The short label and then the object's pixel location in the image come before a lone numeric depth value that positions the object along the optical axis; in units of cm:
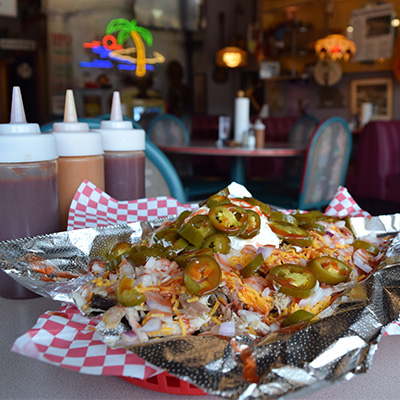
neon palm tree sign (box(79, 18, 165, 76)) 905
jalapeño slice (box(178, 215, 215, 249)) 69
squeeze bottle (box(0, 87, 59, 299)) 76
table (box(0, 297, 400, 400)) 55
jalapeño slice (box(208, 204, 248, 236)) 70
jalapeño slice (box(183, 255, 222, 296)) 59
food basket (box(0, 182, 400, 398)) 47
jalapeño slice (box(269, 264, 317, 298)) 63
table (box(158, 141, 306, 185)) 340
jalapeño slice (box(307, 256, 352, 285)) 70
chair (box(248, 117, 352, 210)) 343
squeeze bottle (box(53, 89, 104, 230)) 92
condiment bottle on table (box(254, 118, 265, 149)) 399
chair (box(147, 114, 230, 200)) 497
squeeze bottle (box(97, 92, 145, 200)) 105
